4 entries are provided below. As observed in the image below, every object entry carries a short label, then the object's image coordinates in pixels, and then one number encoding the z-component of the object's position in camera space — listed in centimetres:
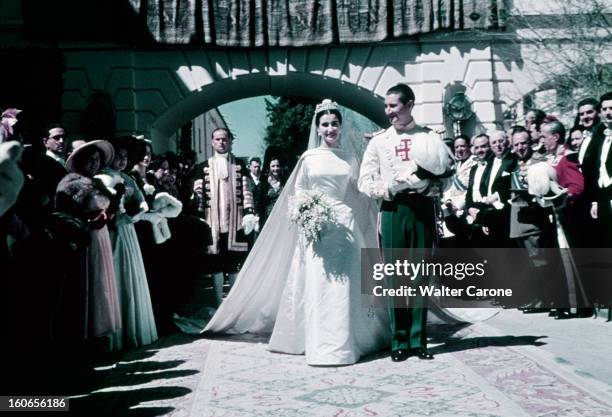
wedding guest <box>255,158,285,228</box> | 985
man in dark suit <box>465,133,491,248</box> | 780
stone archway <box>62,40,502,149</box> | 1266
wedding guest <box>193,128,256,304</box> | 812
